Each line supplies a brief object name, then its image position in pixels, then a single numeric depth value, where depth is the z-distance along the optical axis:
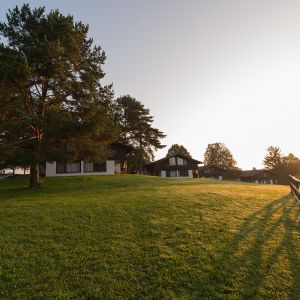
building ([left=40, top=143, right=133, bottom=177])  36.76
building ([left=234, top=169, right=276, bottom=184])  84.19
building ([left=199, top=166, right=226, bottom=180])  81.06
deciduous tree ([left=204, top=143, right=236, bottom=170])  109.06
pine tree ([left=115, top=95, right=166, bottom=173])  57.59
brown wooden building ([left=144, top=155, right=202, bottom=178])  61.19
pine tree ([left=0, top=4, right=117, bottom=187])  17.11
